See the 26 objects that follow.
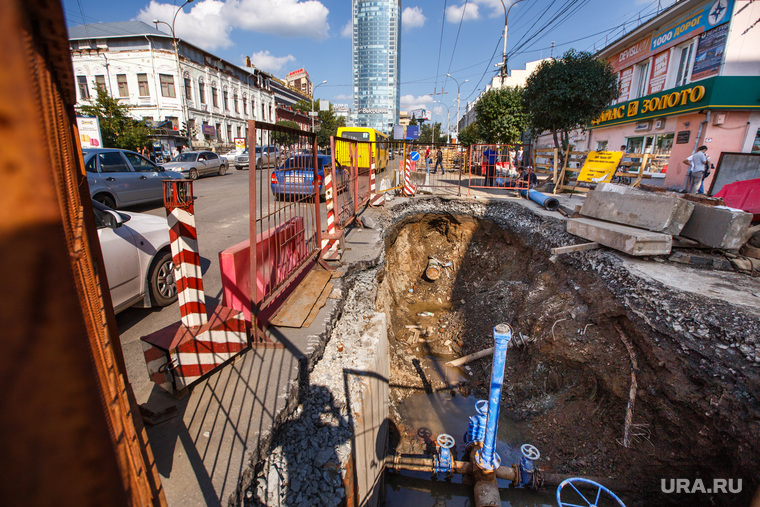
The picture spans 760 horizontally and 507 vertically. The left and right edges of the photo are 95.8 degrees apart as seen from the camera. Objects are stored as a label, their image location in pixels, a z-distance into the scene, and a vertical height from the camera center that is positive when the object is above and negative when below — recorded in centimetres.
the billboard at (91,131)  1452 +117
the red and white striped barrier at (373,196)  987 -93
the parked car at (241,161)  2383 +5
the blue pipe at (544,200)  905 -87
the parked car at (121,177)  838 -44
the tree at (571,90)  1069 +239
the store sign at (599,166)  1021 +4
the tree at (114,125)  1914 +190
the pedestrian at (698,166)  959 +9
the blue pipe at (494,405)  308 -228
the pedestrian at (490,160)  1279 +23
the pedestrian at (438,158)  2081 +42
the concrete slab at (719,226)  510 -83
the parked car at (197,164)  1689 -15
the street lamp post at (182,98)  2857 +542
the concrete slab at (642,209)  551 -70
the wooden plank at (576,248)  629 -145
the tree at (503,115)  1670 +245
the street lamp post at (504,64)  1798 +519
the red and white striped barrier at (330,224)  554 -103
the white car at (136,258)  383 -113
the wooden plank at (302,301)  397 -171
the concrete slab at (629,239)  546 -114
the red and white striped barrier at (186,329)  278 -143
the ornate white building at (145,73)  2911 +735
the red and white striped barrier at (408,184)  1150 -64
